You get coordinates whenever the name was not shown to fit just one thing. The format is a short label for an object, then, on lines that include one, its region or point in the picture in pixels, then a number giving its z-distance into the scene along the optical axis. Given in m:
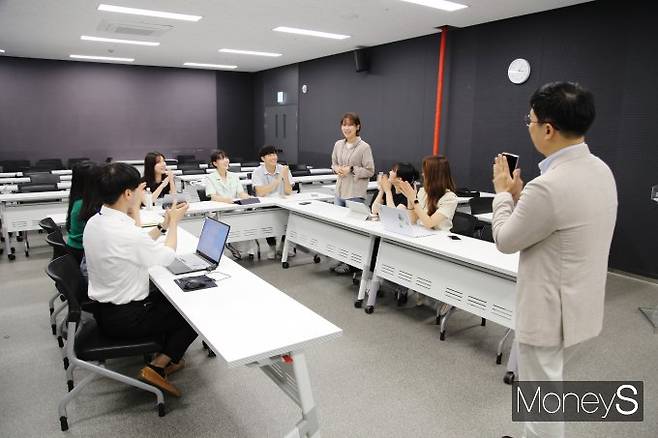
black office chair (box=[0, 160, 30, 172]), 9.12
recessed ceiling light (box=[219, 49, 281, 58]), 8.77
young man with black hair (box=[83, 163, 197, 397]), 2.25
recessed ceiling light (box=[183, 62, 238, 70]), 10.67
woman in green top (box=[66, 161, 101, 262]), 2.74
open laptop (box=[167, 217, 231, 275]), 2.71
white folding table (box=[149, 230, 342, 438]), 1.80
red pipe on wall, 6.73
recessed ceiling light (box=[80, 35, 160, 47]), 7.60
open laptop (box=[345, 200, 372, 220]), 4.26
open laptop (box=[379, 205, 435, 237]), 3.49
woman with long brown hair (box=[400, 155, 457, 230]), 3.53
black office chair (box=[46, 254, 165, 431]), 2.29
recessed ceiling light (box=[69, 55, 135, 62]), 9.75
